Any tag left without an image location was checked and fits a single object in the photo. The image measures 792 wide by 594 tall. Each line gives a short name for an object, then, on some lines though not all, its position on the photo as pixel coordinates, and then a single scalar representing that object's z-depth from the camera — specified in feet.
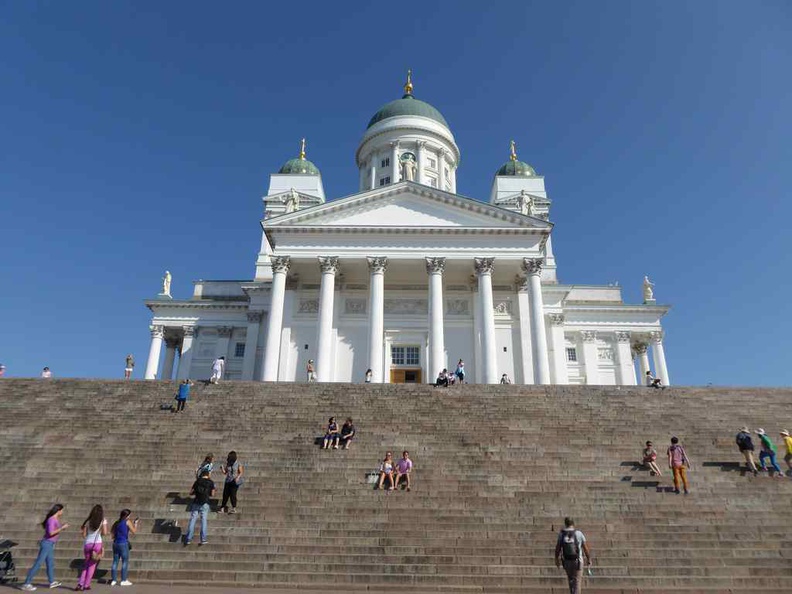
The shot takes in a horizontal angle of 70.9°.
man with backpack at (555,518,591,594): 27.20
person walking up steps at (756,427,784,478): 47.03
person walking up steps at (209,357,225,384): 69.87
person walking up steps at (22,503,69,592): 30.09
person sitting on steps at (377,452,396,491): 43.09
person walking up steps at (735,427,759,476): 46.91
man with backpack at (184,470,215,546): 35.70
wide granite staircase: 33.88
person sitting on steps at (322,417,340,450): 50.55
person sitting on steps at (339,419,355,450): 50.60
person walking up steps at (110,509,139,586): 30.94
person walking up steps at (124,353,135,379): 87.40
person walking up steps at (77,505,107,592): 29.84
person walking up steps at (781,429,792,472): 47.26
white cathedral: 92.22
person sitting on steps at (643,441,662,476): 45.72
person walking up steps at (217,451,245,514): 39.11
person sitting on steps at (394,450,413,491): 43.37
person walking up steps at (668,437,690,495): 42.70
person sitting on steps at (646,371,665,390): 71.60
